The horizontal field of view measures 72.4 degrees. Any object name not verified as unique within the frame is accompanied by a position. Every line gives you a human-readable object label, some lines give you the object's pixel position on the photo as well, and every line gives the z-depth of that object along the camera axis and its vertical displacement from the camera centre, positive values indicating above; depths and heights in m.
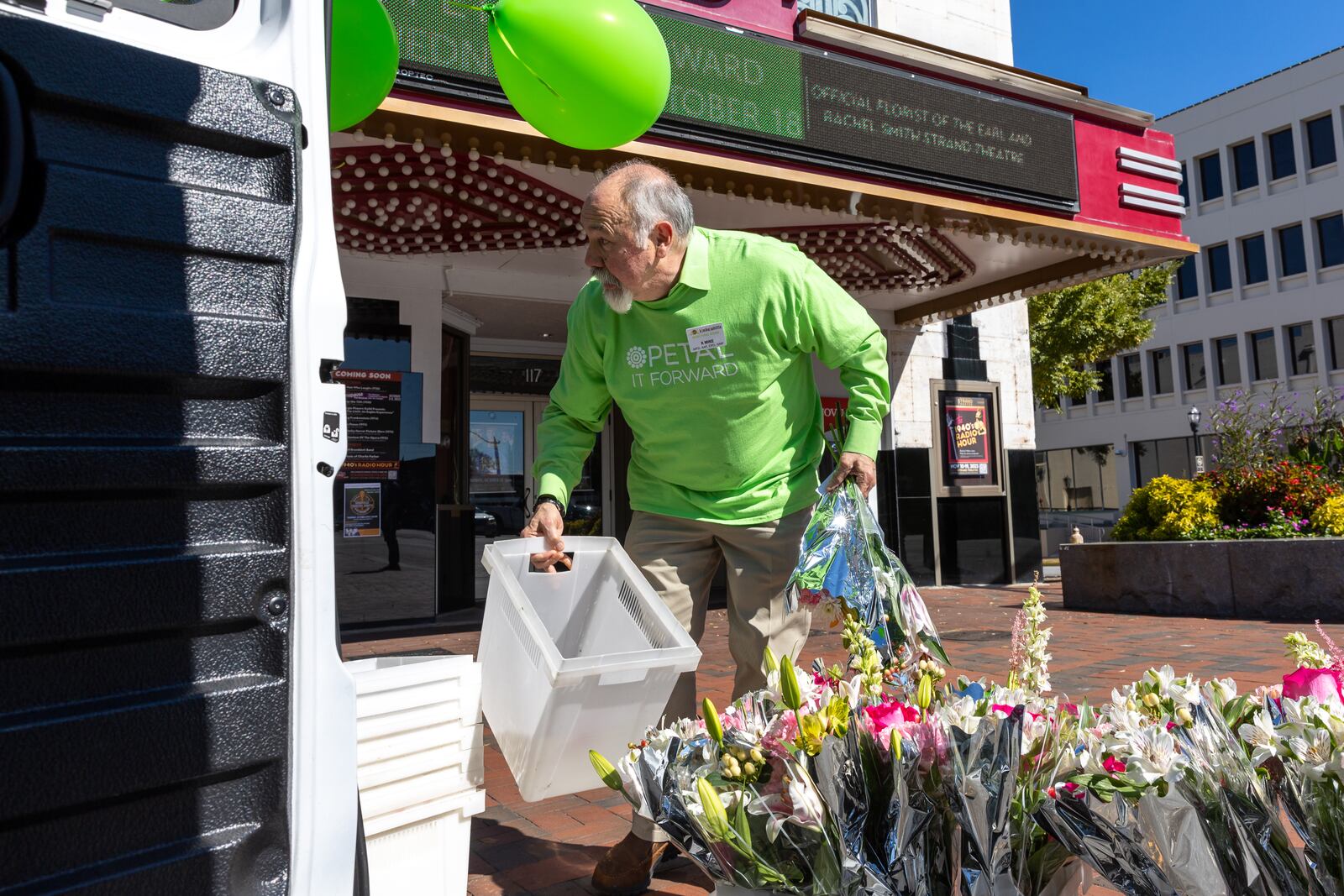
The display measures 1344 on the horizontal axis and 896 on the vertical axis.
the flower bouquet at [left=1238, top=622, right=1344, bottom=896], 1.28 -0.41
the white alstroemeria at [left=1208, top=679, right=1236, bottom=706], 1.64 -0.37
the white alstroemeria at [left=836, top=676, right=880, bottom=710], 1.78 -0.38
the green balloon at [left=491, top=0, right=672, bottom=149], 2.61 +1.30
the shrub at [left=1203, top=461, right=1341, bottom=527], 8.23 -0.07
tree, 18.56 +3.37
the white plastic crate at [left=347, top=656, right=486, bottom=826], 1.86 -0.47
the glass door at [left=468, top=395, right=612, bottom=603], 11.15 +0.43
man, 2.55 +0.32
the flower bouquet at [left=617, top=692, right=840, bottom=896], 1.62 -0.57
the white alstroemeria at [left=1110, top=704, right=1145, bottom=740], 1.52 -0.40
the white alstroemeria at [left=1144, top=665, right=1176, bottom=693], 1.69 -0.35
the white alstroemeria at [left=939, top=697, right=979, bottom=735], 1.57 -0.39
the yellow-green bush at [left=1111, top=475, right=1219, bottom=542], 8.72 -0.24
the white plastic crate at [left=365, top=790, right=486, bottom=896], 1.91 -0.72
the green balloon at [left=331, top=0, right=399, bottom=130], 2.64 +1.33
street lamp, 23.20 +1.74
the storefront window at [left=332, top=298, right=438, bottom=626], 8.14 +0.28
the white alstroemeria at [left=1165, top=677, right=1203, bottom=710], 1.53 -0.36
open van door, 1.08 +0.08
